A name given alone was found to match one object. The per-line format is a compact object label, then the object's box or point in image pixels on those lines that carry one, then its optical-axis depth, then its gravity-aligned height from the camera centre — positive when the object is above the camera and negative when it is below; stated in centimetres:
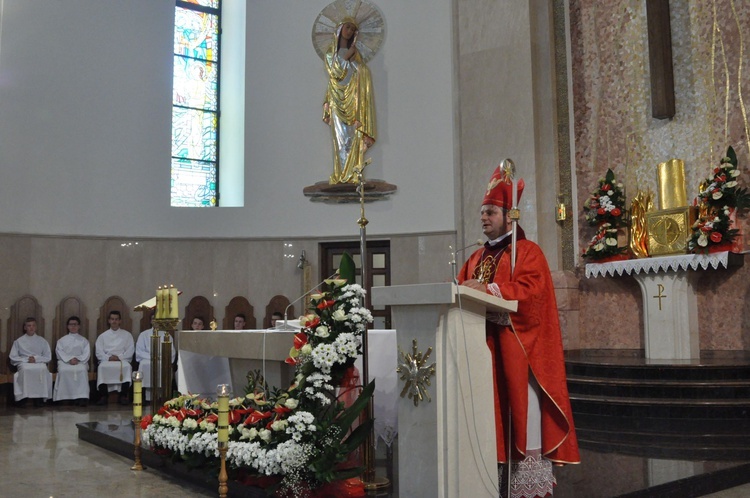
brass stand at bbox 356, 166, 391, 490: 445 -80
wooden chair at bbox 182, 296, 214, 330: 1170 +7
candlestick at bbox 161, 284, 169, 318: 635 +10
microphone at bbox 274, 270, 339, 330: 571 -10
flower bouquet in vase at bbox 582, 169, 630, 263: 903 +110
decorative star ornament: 352 -28
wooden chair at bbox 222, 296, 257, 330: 1188 +5
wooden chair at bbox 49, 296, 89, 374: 1099 -1
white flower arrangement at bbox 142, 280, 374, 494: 418 -61
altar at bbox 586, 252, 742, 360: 820 +9
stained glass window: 1270 +359
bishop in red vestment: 371 -29
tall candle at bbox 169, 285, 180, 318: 634 +8
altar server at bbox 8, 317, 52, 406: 1022 -67
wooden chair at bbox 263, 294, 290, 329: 1184 +9
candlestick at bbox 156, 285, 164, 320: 636 +5
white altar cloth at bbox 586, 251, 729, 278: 794 +52
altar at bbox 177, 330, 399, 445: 533 -30
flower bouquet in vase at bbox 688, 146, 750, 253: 786 +105
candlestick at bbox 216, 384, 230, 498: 418 -61
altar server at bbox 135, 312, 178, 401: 1084 -60
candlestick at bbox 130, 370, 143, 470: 562 -76
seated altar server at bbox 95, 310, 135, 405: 1069 -64
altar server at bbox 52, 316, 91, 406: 1050 -71
